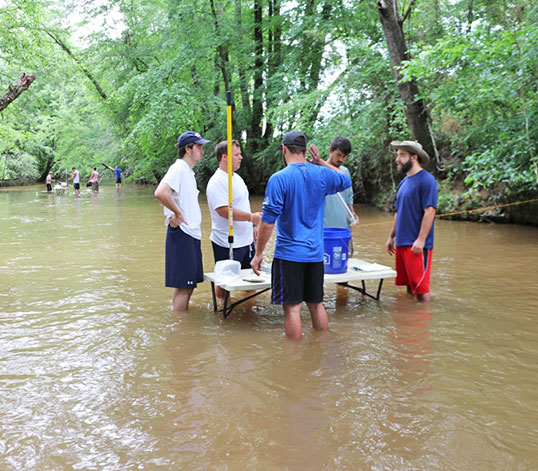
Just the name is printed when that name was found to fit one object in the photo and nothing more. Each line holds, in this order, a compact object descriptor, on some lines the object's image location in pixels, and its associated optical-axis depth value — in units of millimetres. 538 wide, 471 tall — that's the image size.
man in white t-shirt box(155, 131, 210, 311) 5617
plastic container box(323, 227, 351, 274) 5938
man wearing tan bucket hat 6133
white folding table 5535
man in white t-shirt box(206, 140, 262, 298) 6031
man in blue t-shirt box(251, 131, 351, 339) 4695
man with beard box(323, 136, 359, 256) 6336
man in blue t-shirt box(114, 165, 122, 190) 38678
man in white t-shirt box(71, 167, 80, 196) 33000
